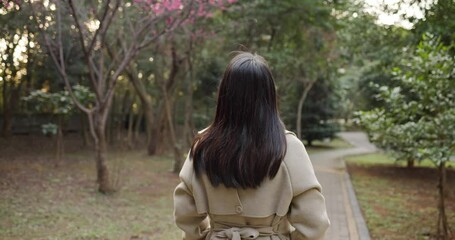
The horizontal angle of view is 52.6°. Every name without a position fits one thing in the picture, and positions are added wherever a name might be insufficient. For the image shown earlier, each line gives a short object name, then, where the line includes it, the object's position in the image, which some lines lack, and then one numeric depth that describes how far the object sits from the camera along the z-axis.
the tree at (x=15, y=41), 5.89
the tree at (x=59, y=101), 9.36
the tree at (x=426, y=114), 5.05
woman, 1.80
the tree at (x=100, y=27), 7.28
